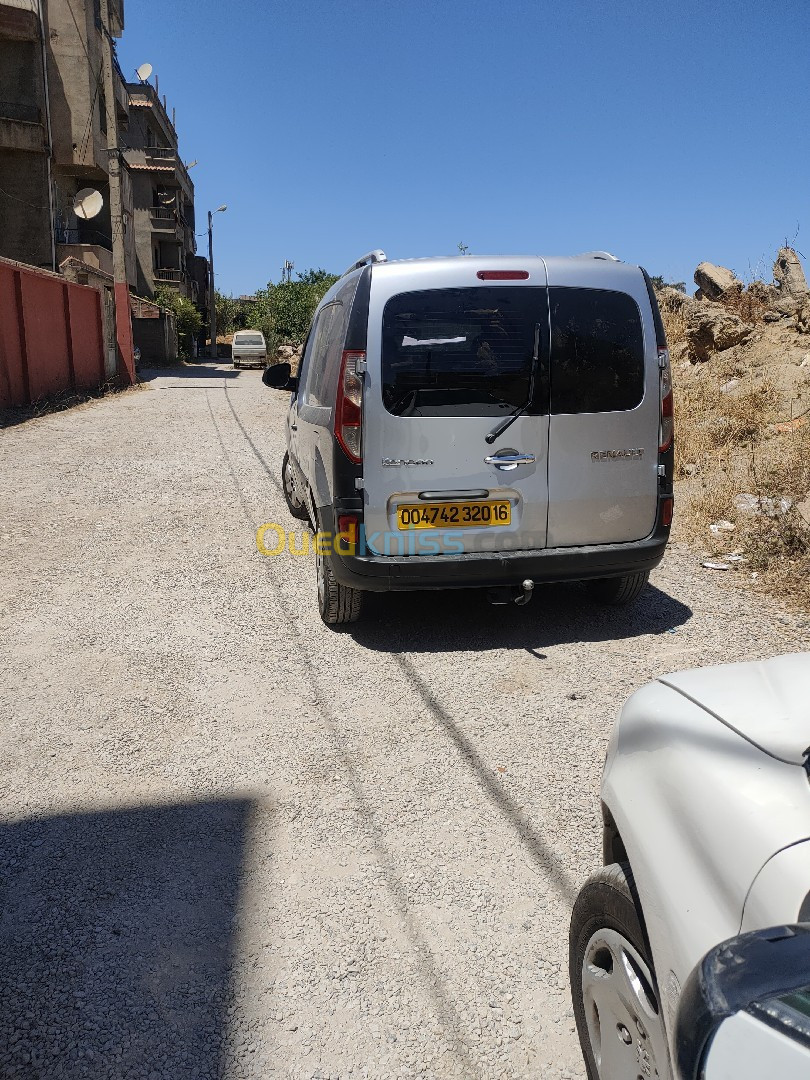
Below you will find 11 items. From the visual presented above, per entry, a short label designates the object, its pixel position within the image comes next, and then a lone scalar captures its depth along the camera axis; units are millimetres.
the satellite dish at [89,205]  25594
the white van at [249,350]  43062
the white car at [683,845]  1289
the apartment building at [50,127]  28109
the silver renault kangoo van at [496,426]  4336
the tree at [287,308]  50906
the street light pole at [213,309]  52938
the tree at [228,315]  75125
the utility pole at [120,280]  24281
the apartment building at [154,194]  49781
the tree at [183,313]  48469
